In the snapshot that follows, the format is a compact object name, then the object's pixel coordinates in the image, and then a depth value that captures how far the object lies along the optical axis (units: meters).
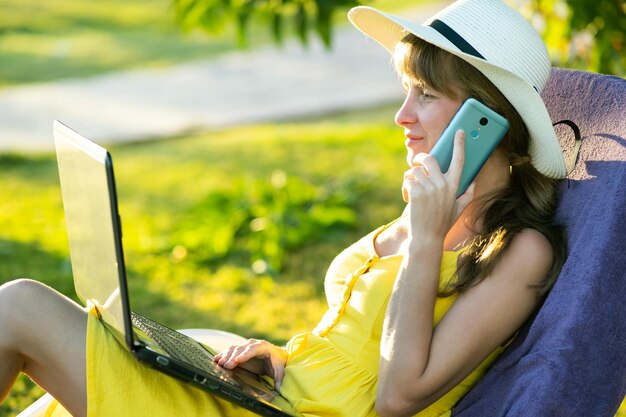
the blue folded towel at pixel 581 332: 4.09
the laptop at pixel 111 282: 3.85
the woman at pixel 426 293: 4.19
